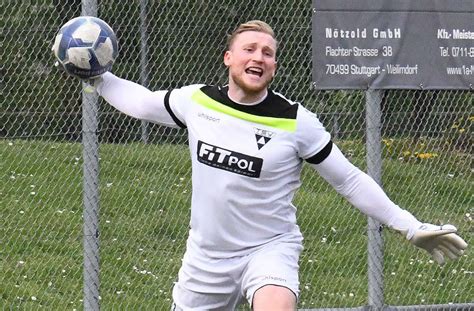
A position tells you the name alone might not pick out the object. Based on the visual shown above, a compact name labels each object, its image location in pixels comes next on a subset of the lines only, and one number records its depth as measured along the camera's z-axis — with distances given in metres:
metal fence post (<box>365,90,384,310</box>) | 15.34
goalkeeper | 10.26
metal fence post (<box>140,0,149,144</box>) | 15.08
